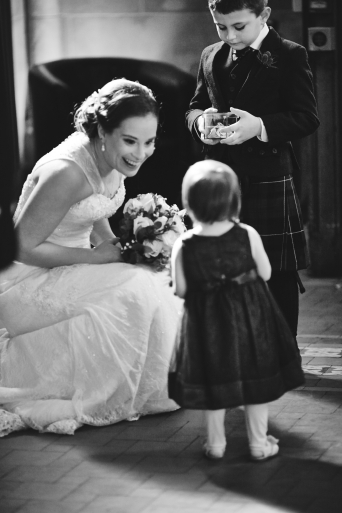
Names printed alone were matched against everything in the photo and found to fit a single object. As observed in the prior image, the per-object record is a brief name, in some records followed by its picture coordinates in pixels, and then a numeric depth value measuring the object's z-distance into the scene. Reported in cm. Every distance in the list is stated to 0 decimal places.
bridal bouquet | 496
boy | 509
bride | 481
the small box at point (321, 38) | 790
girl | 404
